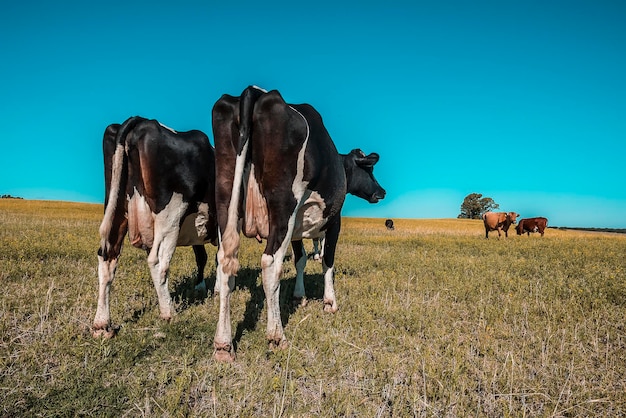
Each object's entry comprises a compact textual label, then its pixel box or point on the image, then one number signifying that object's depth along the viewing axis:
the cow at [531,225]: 37.16
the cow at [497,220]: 31.59
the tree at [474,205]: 114.81
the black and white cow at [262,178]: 4.49
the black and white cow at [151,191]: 5.08
